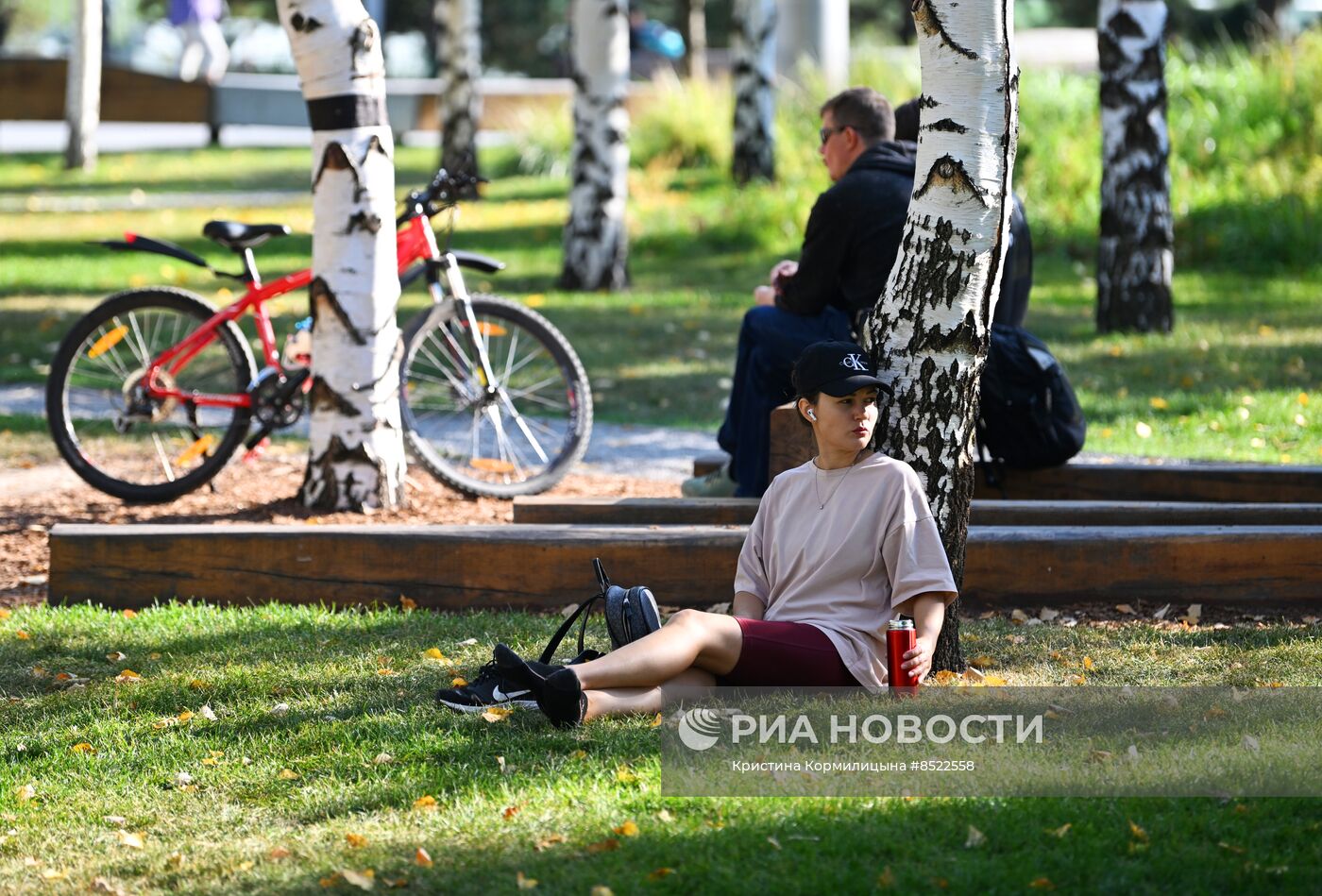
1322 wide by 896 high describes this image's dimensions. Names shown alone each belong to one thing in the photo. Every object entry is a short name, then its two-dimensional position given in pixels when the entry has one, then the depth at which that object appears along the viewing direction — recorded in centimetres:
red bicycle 1416
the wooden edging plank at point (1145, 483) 1309
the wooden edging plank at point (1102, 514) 1183
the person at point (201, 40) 4825
